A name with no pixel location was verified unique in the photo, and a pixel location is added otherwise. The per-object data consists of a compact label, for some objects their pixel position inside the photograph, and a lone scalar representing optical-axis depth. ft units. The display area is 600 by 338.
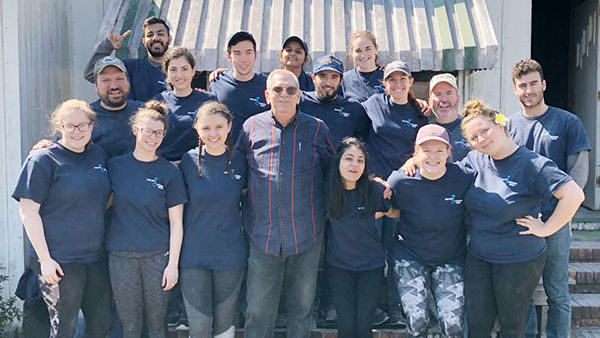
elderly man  11.44
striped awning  17.11
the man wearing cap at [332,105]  13.39
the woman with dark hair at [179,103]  12.85
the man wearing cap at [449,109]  13.20
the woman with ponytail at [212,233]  11.37
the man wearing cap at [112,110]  12.49
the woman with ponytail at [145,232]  11.25
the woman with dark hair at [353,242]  11.79
